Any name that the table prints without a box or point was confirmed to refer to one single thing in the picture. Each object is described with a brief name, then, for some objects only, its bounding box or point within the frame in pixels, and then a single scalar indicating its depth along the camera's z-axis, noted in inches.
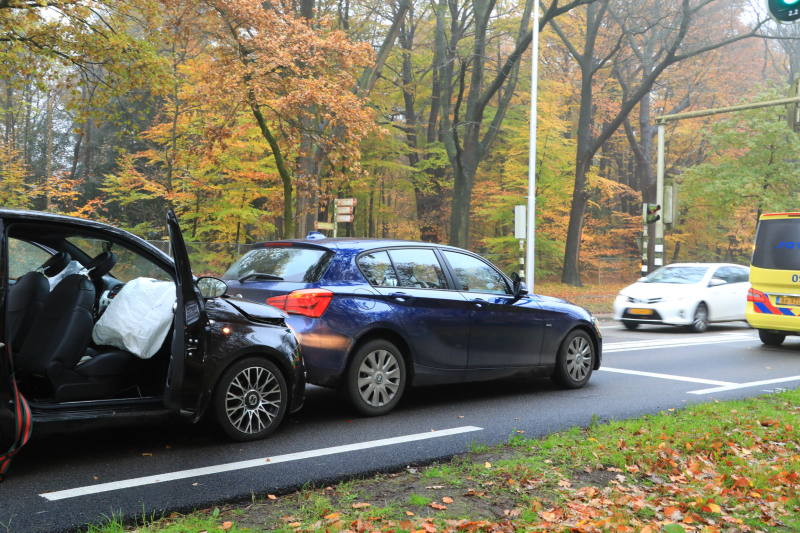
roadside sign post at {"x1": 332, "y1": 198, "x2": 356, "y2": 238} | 859.4
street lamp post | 858.8
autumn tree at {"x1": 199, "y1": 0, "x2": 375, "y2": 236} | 666.8
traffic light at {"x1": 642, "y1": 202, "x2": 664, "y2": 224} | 870.4
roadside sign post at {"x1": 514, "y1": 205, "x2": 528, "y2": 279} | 833.1
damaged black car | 191.0
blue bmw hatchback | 251.8
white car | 653.3
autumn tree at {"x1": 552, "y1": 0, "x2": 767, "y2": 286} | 1070.4
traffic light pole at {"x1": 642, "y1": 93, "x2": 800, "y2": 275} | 852.6
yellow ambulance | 510.9
